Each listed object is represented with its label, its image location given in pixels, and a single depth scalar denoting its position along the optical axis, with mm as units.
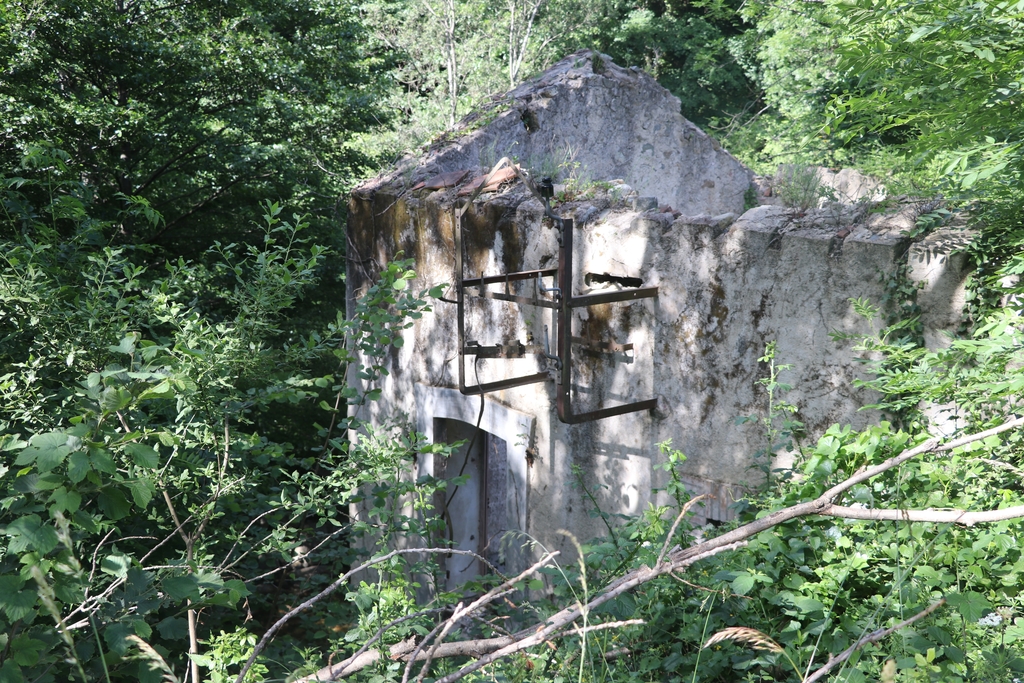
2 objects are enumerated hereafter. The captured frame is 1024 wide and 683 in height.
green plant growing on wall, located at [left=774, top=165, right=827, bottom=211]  4444
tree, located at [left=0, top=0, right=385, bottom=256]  6477
